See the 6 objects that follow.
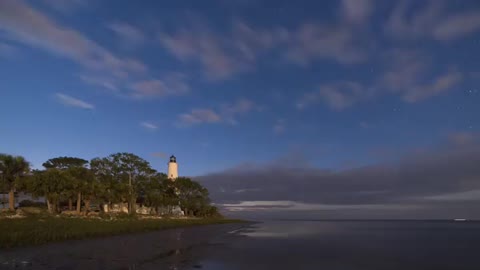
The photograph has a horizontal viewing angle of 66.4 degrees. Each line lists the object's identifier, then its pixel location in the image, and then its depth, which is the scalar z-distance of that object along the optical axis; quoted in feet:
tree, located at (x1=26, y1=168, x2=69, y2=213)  194.29
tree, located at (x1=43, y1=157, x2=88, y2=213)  202.18
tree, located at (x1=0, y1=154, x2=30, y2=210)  194.08
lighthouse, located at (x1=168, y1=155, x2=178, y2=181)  358.68
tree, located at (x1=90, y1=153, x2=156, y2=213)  238.27
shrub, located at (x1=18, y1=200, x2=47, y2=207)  254.47
